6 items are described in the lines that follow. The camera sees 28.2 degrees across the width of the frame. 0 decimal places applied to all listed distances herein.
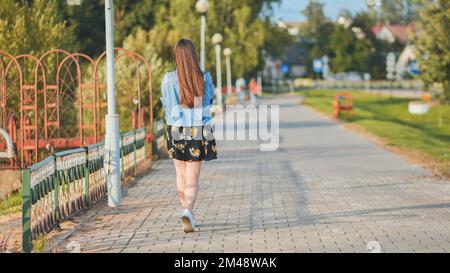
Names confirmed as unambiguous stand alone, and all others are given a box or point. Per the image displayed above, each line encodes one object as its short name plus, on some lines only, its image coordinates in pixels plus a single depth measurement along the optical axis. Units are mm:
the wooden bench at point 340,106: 34000
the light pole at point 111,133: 10969
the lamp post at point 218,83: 39653
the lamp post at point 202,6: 26109
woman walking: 8711
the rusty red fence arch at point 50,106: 17891
